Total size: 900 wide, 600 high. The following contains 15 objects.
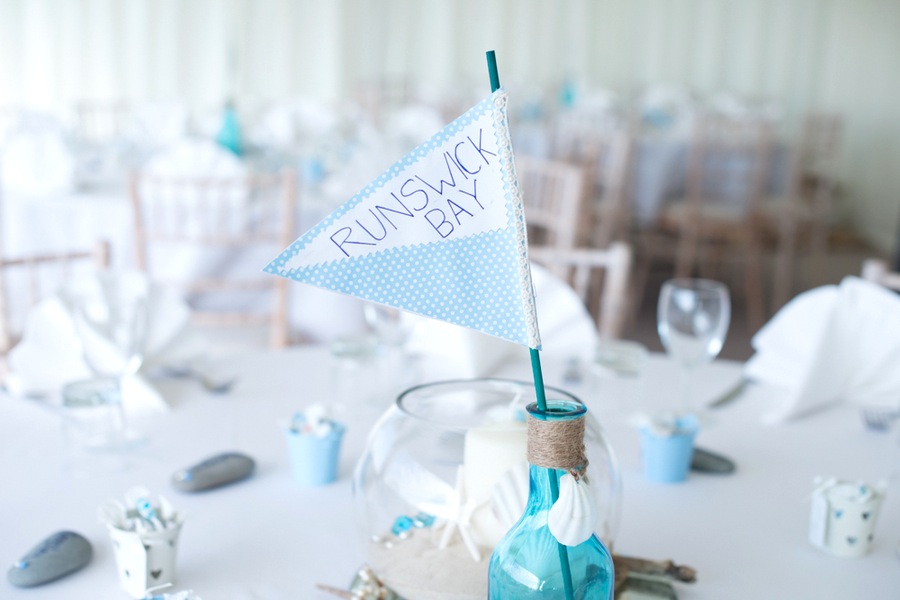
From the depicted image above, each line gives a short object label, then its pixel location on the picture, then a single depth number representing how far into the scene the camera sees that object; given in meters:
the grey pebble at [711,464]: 1.03
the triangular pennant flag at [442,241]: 0.60
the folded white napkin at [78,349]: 1.18
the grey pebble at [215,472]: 0.92
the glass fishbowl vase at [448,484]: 0.71
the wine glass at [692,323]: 1.24
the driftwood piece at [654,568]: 0.77
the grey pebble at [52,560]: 0.74
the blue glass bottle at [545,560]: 0.59
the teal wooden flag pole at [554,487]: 0.59
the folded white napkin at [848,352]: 1.22
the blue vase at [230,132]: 3.00
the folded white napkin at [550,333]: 1.31
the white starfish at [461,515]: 0.72
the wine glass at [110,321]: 1.19
